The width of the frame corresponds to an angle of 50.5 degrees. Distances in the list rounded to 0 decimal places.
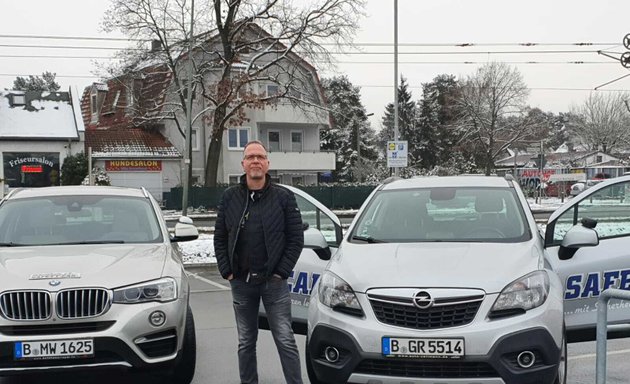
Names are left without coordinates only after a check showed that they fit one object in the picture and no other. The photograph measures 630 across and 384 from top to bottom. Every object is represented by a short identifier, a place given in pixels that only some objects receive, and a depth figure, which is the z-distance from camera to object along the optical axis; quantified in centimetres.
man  467
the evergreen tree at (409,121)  7450
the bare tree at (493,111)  6372
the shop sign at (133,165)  4014
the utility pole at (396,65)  2591
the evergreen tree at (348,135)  7231
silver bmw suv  463
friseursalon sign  3781
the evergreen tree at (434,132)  7394
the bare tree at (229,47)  3441
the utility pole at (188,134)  2423
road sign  2480
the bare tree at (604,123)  7744
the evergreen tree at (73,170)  3619
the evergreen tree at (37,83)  9879
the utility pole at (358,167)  6344
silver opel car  406
